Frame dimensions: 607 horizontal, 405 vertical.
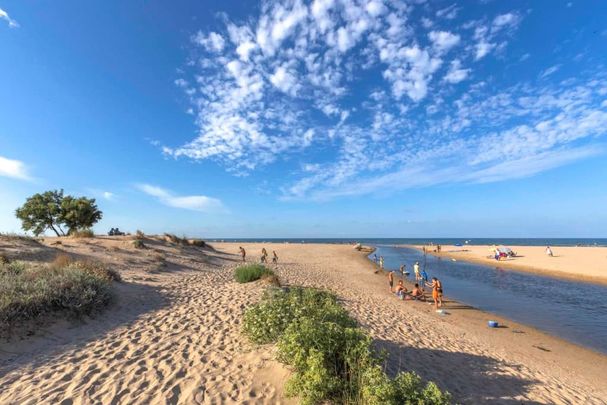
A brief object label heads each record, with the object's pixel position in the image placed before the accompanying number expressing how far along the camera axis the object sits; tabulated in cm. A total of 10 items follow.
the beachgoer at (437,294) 1676
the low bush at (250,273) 1633
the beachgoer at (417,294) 1847
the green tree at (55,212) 3559
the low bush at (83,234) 2735
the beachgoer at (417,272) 2438
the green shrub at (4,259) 1263
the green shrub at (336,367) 443
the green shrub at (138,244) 2466
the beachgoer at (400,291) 1852
